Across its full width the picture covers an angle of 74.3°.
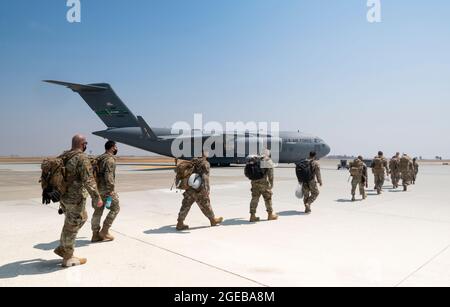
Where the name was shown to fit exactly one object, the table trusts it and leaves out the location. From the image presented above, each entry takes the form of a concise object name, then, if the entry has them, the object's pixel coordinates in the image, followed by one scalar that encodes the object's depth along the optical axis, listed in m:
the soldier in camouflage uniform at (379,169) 12.27
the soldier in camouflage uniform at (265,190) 7.14
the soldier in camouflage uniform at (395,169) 14.22
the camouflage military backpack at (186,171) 6.39
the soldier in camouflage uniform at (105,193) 5.40
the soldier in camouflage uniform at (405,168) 13.51
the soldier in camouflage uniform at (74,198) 4.18
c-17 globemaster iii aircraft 32.25
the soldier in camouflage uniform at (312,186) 8.30
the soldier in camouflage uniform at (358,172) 10.47
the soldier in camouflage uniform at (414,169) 16.69
